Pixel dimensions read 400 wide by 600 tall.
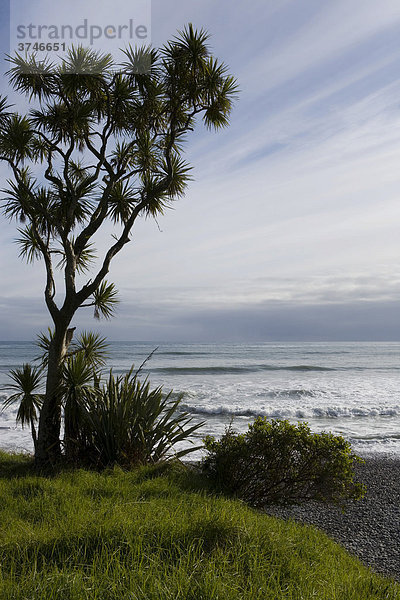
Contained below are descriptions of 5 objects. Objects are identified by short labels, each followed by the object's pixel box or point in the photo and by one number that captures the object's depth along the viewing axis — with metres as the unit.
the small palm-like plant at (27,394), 6.84
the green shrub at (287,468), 4.58
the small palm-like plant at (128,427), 5.68
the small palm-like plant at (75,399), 5.99
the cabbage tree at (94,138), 6.80
